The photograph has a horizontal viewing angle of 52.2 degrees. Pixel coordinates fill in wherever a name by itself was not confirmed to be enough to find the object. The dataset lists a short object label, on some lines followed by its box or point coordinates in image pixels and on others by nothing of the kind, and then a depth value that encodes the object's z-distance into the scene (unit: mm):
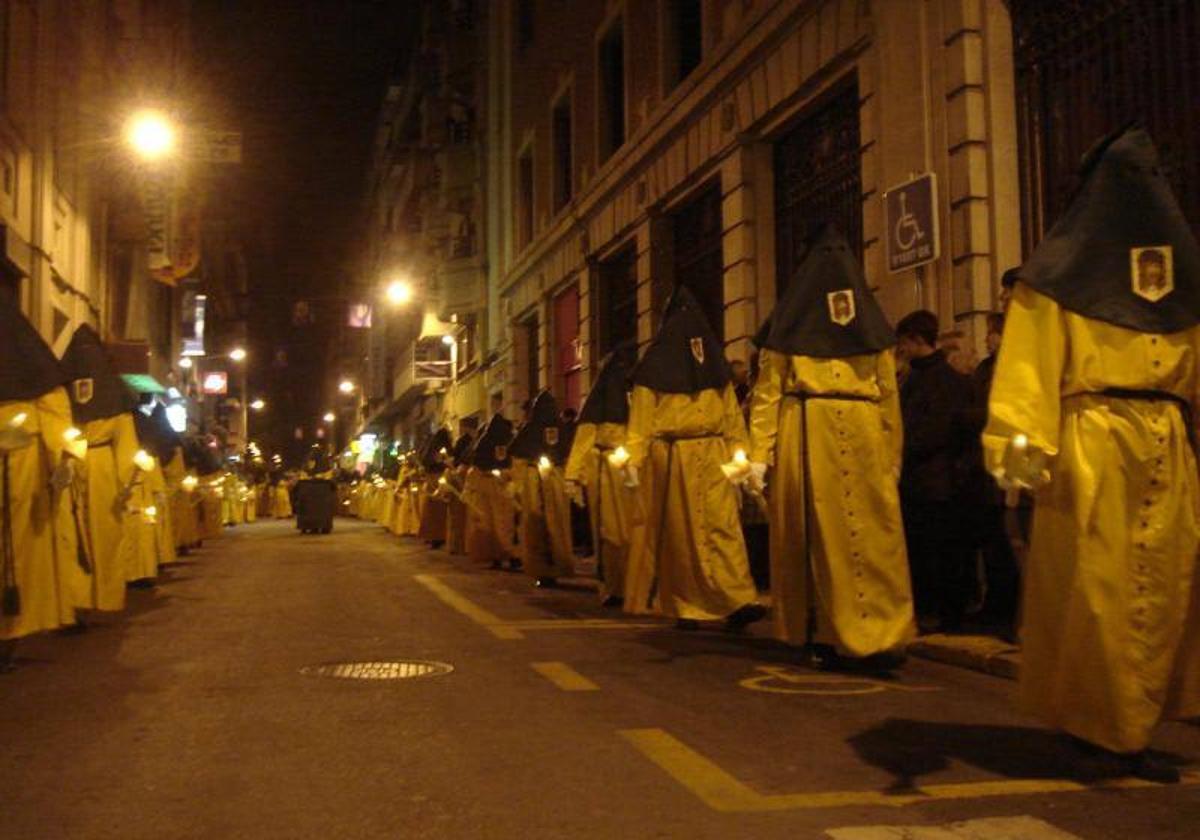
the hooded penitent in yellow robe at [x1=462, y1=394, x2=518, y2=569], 16984
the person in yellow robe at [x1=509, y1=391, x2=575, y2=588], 14328
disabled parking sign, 11633
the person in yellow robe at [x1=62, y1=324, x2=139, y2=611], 9391
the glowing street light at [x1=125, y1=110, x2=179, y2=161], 22000
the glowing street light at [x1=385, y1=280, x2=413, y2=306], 51344
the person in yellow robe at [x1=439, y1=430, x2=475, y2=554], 20047
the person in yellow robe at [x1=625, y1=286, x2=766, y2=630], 9109
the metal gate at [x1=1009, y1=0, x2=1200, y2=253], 8984
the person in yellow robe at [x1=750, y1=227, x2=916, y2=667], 7027
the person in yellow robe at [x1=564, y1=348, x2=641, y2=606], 11172
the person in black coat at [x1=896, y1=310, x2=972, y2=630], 8203
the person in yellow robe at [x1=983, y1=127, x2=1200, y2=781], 4469
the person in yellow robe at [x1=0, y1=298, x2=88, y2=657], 7469
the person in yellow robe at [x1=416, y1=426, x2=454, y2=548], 23641
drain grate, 6969
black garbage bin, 32531
